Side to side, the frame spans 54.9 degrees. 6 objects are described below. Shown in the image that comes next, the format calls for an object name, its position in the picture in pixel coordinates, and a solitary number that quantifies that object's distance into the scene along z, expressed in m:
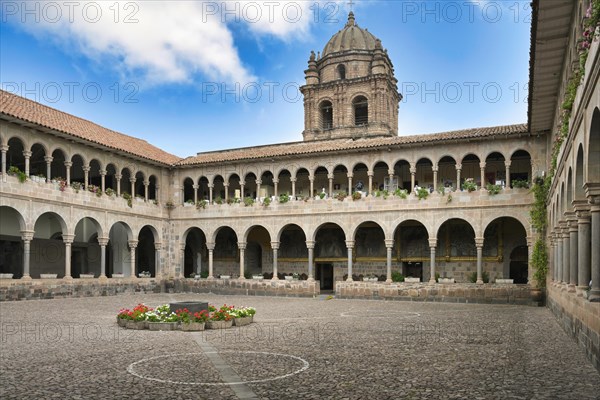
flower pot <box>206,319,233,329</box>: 14.34
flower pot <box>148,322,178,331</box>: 14.08
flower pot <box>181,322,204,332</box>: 13.91
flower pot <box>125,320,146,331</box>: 14.29
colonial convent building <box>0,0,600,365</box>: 25.45
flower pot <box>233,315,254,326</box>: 14.98
